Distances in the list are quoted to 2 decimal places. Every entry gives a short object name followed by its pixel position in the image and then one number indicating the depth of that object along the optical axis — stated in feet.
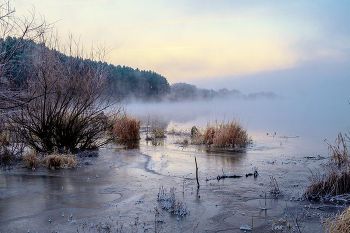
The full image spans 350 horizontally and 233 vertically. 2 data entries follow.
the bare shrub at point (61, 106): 31.86
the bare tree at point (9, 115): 18.43
